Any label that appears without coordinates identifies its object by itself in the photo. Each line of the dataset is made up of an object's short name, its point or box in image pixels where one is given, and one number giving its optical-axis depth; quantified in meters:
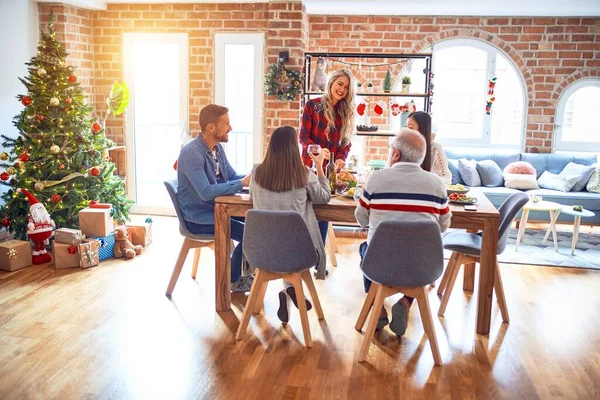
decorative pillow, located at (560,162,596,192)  6.66
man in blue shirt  3.85
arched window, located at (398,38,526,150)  7.50
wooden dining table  3.52
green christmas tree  5.16
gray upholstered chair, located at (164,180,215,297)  4.09
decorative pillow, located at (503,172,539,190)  6.76
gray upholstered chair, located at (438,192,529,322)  3.68
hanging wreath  6.12
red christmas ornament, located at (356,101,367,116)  5.88
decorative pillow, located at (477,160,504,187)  6.91
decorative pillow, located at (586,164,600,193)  6.60
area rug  5.34
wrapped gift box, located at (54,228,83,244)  4.86
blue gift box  5.09
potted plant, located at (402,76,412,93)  5.95
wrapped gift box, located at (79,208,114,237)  5.03
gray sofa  6.48
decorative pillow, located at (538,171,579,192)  6.62
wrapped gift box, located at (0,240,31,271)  4.75
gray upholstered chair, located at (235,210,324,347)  3.20
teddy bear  5.20
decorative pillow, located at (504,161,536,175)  6.88
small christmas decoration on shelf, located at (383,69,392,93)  6.03
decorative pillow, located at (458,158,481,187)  6.85
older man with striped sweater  3.17
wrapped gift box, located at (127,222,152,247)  5.46
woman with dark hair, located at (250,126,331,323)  3.33
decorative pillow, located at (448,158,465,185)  6.98
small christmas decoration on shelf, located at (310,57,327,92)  5.77
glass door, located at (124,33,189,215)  6.70
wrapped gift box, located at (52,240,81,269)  4.82
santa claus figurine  4.83
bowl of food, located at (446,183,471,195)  3.86
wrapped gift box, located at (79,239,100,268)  4.84
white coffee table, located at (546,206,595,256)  5.64
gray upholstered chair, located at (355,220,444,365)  3.00
